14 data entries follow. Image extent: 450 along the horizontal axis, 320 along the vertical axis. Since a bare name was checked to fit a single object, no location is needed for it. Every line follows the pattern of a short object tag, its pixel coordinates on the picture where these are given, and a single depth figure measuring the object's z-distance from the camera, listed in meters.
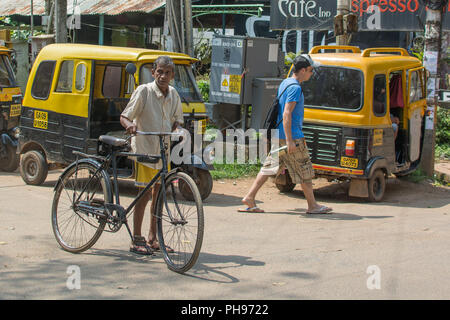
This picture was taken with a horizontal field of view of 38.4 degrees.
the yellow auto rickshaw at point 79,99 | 8.81
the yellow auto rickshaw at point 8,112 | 10.84
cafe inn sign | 16.81
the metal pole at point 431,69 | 10.45
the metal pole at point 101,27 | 22.66
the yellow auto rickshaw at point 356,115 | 8.78
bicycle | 5.29
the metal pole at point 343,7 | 10.98
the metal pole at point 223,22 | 20.69
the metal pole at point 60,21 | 13.29
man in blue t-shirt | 7.72
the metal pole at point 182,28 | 11.48
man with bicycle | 5.69
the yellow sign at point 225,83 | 12.70
